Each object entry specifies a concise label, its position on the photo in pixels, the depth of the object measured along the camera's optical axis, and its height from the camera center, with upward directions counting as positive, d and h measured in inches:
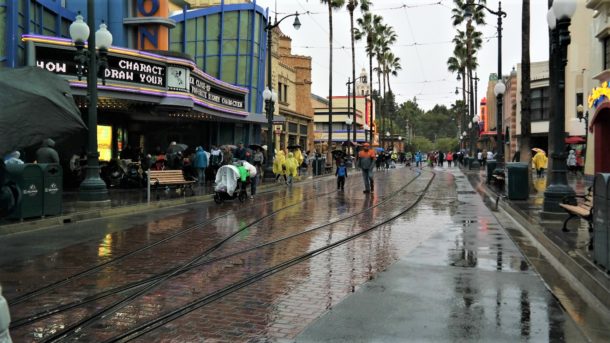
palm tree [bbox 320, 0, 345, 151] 1758.1 +415.1
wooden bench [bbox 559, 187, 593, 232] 352.6 -31.7
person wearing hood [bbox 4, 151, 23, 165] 546.3 +2.3
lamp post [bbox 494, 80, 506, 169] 1045.0 +58.4
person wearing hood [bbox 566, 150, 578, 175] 1294.3 +4.5
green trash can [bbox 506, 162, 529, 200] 655.1 -22.8
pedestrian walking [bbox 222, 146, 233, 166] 905.0 +9.3
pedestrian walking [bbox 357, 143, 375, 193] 819.4 -1.6
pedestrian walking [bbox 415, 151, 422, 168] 2387.7 +18.1
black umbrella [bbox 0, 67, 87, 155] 211.3 +22.4
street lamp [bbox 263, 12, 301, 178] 1093.8 +112.7
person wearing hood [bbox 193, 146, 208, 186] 876.6 +1.8
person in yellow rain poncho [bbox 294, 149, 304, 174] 1106.1 +11.4
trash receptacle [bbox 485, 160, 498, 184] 1044.5 -10.3
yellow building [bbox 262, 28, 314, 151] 1727.4 +236.7
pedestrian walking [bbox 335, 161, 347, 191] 914.7 -18.5
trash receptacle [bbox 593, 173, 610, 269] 268.7 -28.7
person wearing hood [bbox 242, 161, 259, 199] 737.6 -20.7
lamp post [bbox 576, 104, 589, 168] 1326.3 +123.7
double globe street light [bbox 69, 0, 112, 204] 589.3 +58.6
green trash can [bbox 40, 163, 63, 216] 497.0 -25.7
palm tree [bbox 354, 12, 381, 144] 2336.4 +570.5
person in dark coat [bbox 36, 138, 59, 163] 562.9 +6.5
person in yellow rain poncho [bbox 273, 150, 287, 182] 1039.6 -4.6
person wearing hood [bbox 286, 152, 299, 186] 1035.3 -10.1
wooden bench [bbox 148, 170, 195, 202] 730.2 -25.0
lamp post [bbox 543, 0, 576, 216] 489.1 +25.7
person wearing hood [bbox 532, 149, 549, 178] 1198.9 +3.9
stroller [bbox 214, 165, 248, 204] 698.2 -27.3
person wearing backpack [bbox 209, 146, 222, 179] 1021.2 +6.0
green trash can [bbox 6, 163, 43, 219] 466.3 -22.7
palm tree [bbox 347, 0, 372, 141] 2045.6 +568.4
